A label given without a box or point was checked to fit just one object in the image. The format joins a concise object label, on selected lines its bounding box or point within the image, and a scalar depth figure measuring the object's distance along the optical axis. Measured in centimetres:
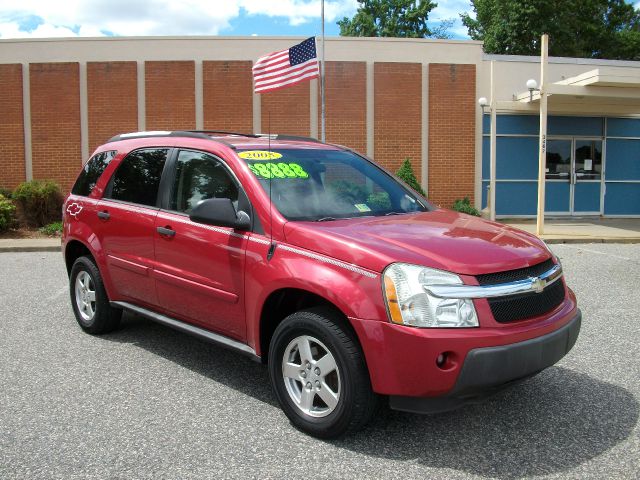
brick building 1819
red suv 320
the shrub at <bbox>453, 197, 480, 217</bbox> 1797
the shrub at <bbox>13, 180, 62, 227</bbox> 1623
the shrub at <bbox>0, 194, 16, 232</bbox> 1548
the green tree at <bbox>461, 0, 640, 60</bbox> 3378
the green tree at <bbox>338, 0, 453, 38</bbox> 4566
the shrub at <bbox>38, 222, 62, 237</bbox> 1549
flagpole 1664
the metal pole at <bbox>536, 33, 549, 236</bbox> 1469
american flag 1253
